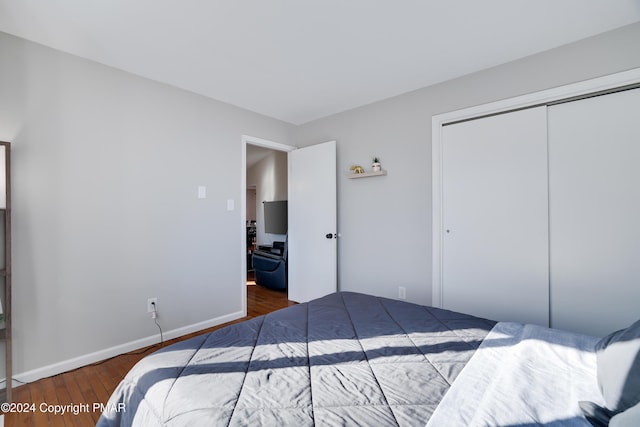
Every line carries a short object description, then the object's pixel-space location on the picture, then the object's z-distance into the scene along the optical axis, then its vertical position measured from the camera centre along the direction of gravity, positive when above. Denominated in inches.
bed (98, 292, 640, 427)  32.5 -23.2
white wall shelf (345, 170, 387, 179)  121.1 +16.1
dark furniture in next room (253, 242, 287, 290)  172.2 -34.3
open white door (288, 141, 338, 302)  137.3 -5.3
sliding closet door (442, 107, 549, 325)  89.2 -2.2
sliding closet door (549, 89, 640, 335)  76.6 -0.7
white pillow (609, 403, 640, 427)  25.2 -18.9
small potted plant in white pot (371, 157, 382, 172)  122.1 +19.7
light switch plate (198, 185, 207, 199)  116.7 +8.5
